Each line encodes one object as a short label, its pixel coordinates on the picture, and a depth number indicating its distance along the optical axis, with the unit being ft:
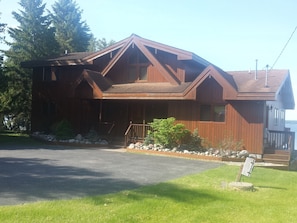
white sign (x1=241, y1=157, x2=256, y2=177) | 27.50
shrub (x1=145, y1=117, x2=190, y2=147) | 52.47
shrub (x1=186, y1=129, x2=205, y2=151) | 53.54
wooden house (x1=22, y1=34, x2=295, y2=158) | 52.03
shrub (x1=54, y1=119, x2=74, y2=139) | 61.82
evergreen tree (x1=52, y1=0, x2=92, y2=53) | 144.05
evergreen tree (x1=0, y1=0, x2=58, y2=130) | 89.51
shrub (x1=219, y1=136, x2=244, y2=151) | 51.75
